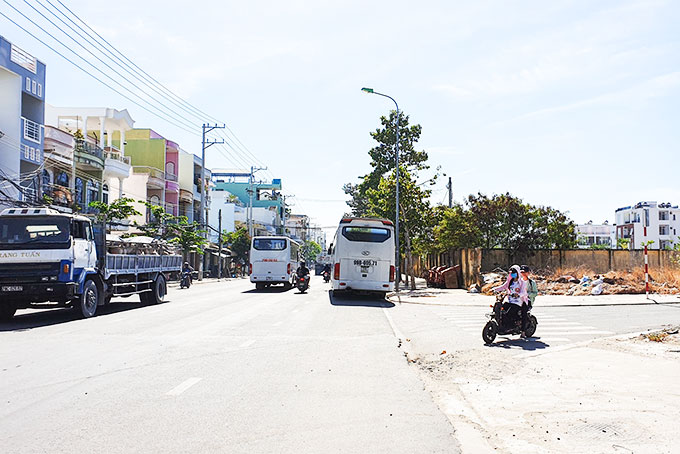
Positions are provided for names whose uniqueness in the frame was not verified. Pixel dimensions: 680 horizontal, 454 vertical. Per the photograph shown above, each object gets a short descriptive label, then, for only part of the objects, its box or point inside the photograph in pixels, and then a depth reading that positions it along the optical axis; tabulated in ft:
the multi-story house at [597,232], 445.37
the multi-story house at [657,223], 323.16
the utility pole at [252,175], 250.82
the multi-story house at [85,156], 118.83
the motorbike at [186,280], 122.31
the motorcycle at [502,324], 38.86
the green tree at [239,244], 241.14
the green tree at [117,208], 115.75
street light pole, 105.81
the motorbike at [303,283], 103.04
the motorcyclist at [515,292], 39.93
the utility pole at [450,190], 139.05
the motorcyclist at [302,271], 103.76
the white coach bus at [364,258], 84.64
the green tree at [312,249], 486.38
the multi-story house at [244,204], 298.76
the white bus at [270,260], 112.16
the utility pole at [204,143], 185.22
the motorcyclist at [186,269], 124.30
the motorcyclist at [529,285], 40.34
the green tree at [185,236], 151.94
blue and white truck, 50.90
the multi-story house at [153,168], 171.22
